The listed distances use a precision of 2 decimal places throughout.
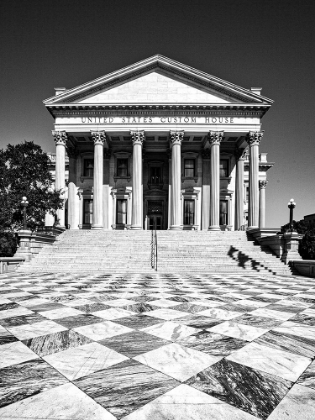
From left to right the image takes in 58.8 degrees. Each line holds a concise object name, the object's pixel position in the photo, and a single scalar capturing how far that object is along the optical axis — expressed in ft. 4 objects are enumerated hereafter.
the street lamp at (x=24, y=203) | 59.00
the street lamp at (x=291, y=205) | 56.85
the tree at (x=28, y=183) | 71.05
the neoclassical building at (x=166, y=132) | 89.20
